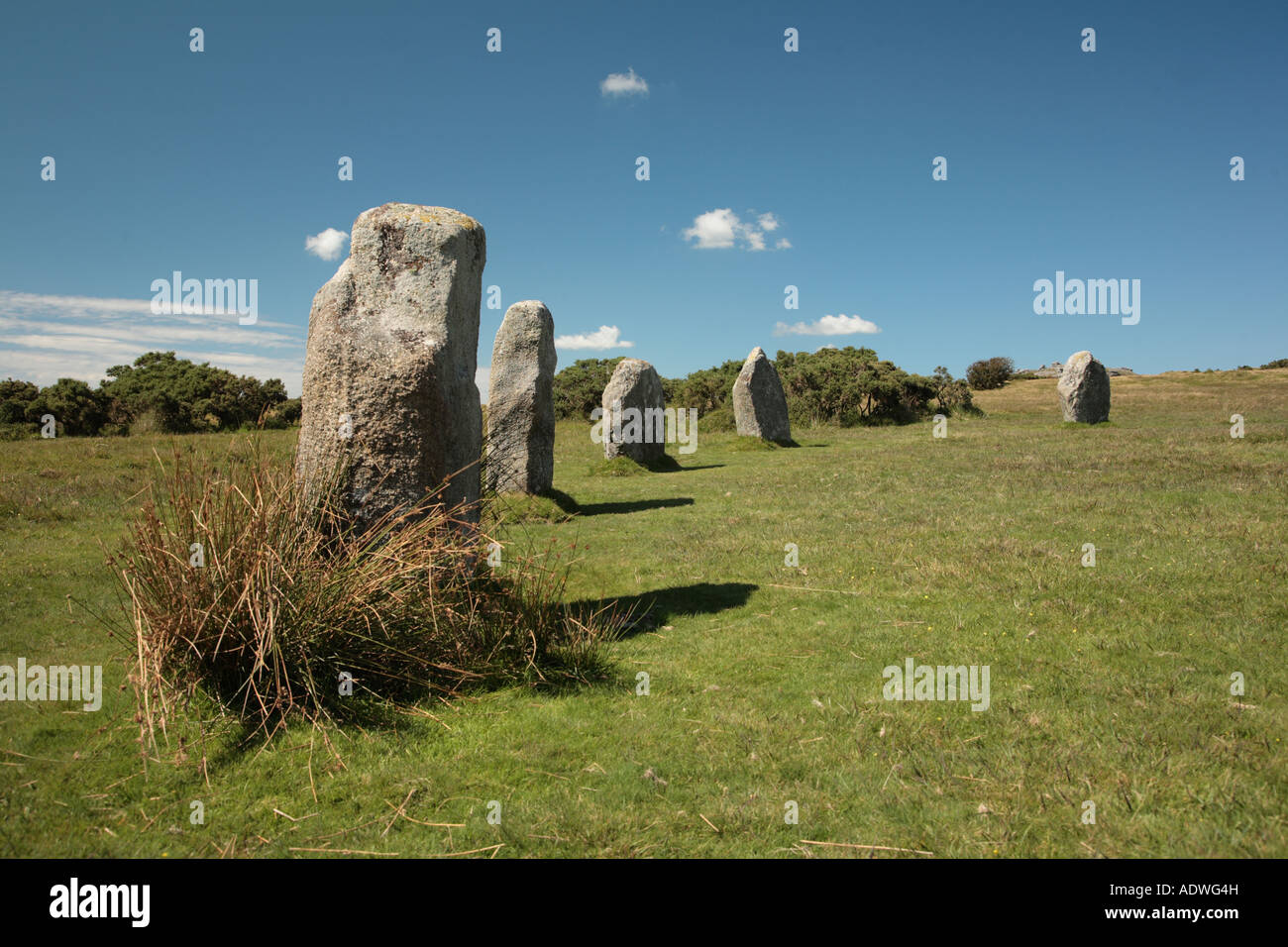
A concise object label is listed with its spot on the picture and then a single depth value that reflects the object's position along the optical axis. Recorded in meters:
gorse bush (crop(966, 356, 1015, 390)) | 47.78
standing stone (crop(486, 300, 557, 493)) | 12.71
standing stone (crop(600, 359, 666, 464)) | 17.66
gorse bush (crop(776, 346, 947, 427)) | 29.59
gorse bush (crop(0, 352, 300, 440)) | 21.69
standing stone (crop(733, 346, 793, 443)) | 21.66
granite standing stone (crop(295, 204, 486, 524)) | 5.95
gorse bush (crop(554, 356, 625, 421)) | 35.50
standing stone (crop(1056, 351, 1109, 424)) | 23.27
